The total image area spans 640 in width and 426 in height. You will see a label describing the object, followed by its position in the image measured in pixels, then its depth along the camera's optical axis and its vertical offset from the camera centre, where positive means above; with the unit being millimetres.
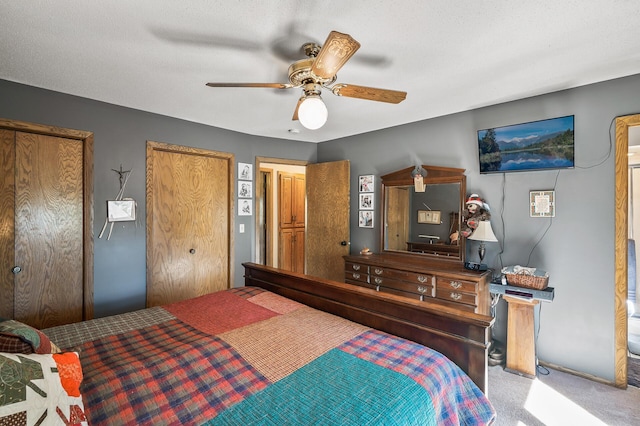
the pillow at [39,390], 708 -465
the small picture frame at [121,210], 2793 +34
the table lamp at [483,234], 2621 -183
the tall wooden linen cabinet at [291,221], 5472 -137
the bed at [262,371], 987 -647
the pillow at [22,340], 899 -404
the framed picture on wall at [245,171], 3797 +554
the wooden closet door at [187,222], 3113 -93
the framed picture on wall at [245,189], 3797 +321
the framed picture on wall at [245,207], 3808 +88
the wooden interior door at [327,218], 3879 -59
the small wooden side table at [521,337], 2422 -1030
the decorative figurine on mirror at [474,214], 2764 -2
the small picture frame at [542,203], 2523 +92
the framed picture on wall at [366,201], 3810 +166
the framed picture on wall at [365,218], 3803 -62
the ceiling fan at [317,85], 1483 +756
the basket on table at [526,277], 2334 -510
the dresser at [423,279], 2572 -634
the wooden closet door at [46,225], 2334 -92
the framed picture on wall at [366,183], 3795 +400
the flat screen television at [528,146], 2449 +598
